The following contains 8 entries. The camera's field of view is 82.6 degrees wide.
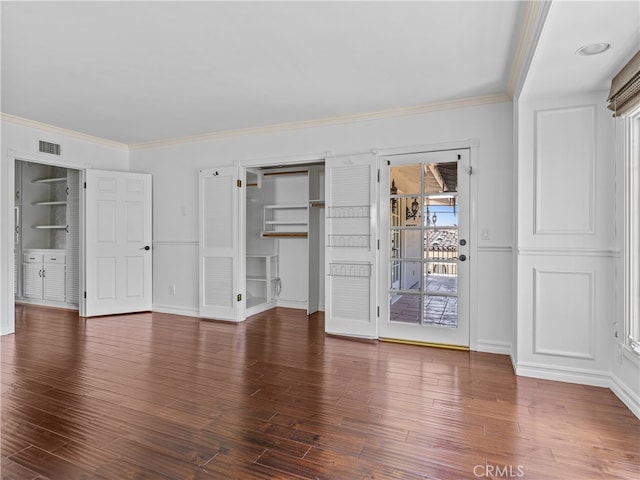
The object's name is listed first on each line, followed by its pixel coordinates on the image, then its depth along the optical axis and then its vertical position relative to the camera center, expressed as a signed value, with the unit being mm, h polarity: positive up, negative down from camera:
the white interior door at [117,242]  5031 -36
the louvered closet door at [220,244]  4781 -60
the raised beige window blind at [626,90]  2191 +965
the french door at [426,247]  3676 -79
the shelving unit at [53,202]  6180 +647
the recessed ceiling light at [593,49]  2189 +1168
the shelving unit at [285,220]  5555 +302
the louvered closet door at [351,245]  4035 -62
